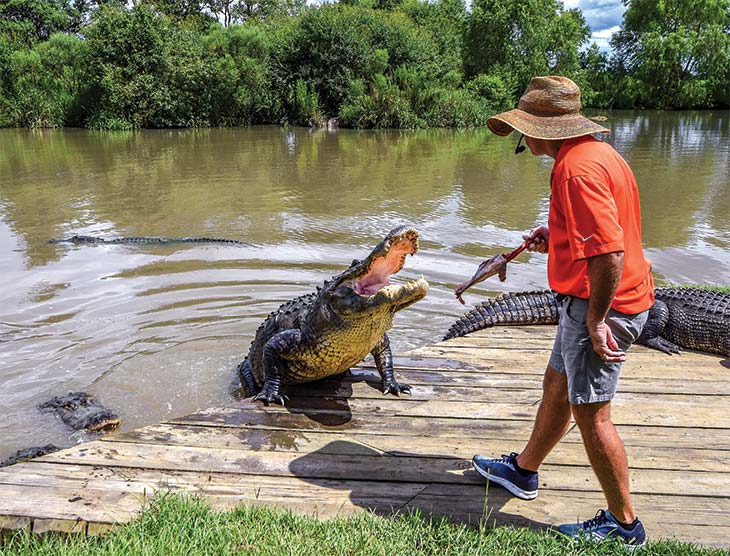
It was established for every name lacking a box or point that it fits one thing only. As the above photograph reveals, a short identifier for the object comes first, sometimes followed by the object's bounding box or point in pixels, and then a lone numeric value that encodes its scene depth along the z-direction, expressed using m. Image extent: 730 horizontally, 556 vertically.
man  2.03
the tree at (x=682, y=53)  41.84
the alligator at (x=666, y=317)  4.54
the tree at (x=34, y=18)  36.56
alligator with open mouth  3.14
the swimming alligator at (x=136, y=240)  8.99
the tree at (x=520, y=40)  37.84
